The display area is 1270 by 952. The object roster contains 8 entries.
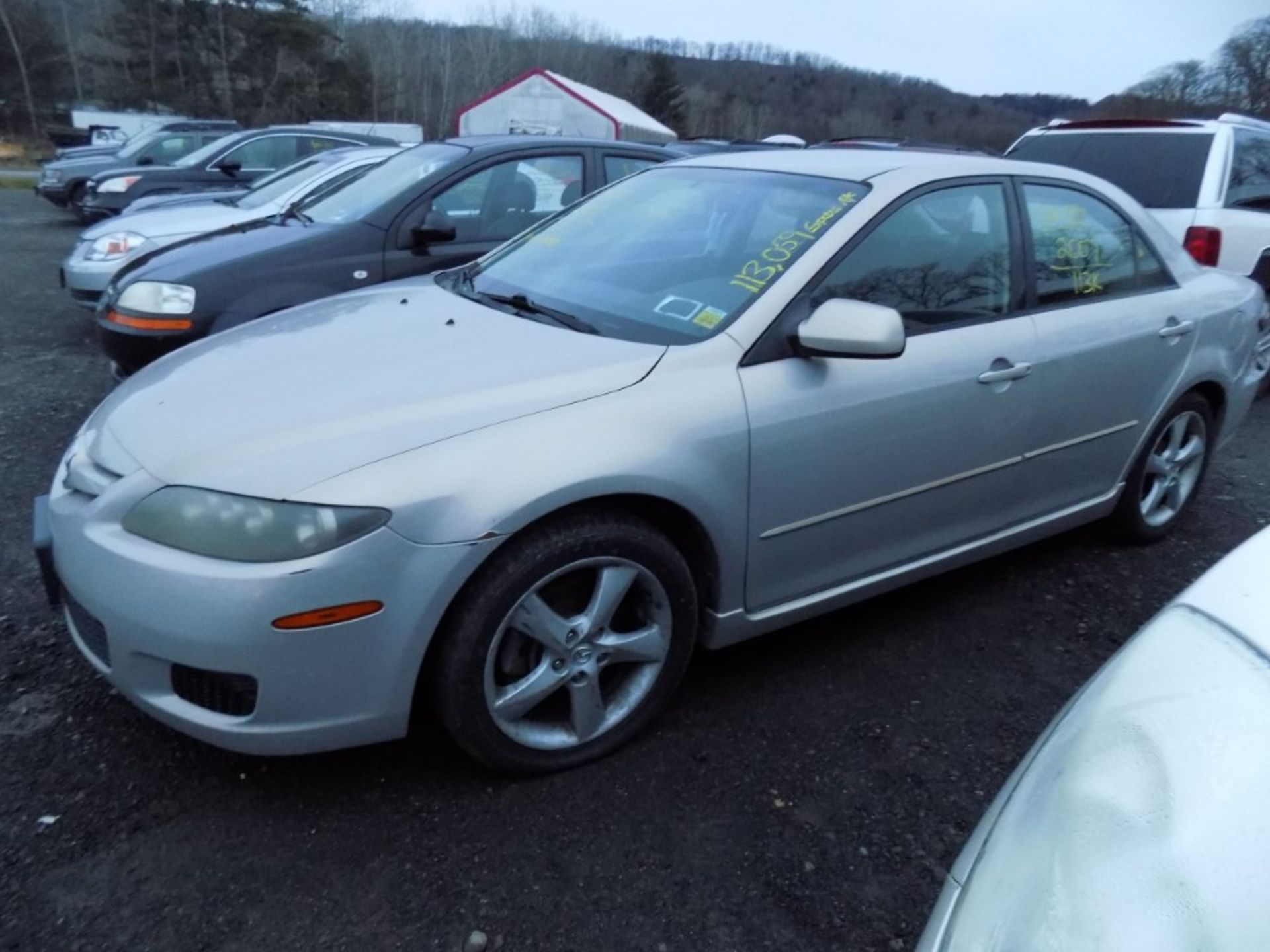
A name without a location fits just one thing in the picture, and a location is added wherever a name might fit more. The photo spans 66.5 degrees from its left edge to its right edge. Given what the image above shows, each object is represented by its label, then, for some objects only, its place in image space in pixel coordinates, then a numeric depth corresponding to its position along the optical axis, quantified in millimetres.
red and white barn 30562
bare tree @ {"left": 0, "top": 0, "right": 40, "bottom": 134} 38125
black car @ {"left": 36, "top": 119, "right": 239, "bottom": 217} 15141
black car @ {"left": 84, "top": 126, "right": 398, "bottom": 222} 11320
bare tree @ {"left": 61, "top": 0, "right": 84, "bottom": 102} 41688
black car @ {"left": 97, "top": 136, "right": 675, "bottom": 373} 4758
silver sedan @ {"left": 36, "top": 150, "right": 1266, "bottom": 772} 2078
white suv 5938
